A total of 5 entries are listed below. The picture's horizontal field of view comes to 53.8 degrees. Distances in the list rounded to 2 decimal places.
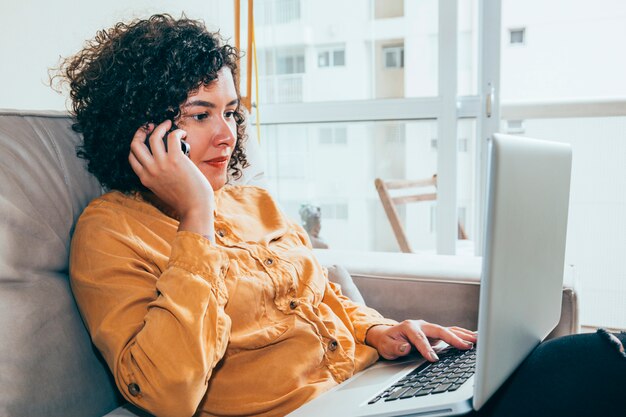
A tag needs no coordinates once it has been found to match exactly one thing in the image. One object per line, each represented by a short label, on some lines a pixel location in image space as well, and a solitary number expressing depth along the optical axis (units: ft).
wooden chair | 9.05
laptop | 2.17
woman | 3.00
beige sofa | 3.03
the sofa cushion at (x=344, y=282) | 4.75
